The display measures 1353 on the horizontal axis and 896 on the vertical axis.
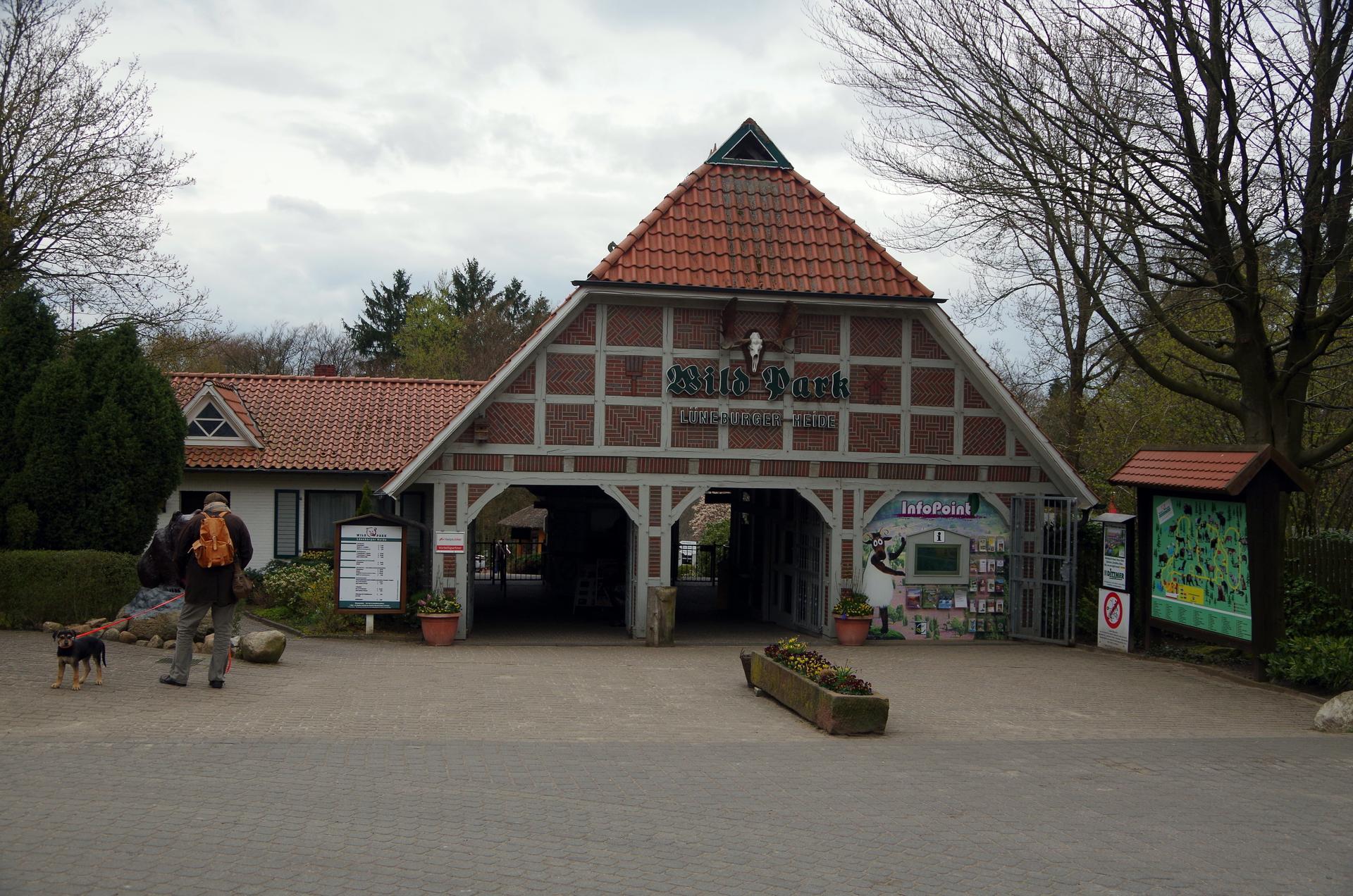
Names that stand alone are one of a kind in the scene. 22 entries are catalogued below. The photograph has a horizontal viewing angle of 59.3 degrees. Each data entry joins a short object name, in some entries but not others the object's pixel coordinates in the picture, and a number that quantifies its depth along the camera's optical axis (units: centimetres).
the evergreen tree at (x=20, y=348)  1664
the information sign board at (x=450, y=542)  1906
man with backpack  1148
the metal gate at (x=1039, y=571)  1973
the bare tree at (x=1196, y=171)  1461
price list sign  1861
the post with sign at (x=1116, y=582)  1772
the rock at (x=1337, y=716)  1182
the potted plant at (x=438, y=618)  1848
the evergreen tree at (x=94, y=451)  1638
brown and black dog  1109
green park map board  1502
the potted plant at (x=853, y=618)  1917
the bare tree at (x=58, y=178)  2183
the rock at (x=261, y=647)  1395
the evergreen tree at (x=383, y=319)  6031
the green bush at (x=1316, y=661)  1388
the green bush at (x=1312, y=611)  1517
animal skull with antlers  1909
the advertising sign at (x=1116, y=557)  1777
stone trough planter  1107
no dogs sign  1792
